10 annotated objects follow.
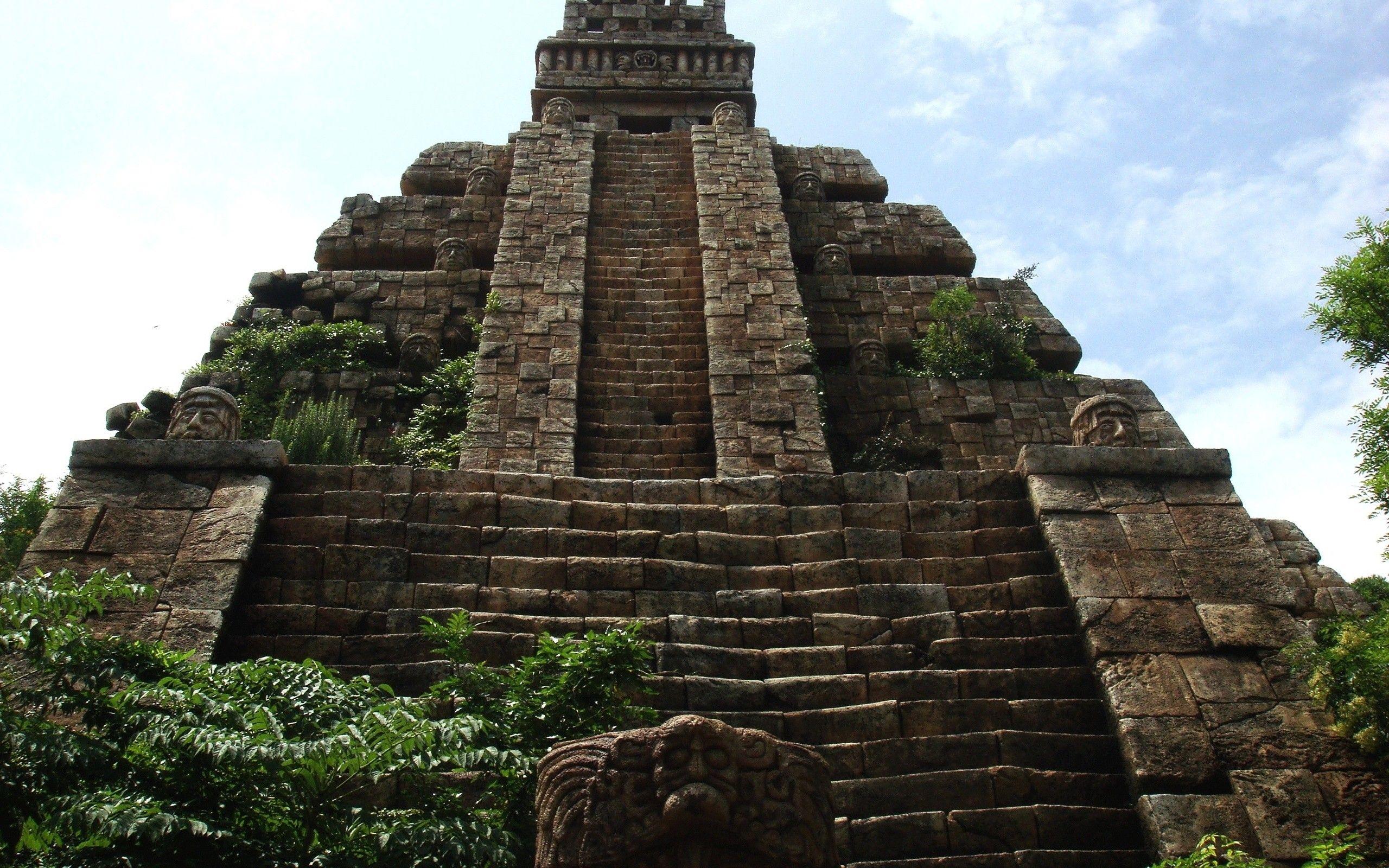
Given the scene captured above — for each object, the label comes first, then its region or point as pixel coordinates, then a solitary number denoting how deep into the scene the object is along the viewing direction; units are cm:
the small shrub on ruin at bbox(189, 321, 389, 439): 1151
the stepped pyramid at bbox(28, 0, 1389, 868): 516
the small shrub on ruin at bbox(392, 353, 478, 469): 1022
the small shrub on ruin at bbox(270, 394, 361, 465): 977
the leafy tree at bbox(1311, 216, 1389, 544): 1034
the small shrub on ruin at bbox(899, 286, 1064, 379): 1198
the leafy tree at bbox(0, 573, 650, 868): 384
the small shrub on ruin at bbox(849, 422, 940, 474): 1057
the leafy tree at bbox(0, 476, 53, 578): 904
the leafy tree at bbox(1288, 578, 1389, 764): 546
